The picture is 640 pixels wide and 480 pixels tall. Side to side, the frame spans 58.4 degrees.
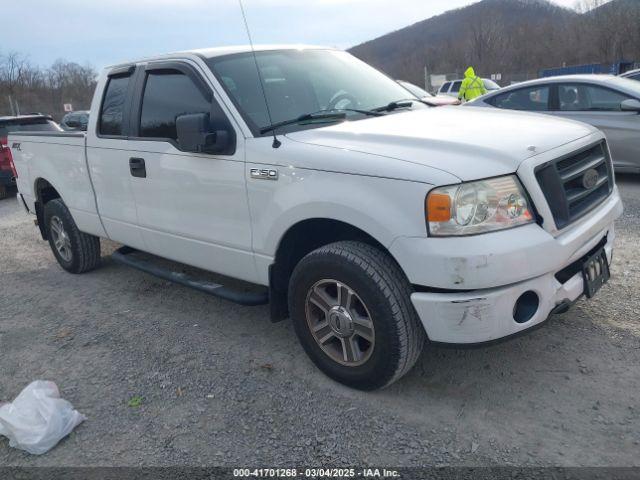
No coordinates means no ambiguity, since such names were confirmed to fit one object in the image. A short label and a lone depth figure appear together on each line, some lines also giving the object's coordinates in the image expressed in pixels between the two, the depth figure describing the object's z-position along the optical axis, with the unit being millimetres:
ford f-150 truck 2684
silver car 7426
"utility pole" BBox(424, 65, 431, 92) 42775
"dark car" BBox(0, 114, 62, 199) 11422
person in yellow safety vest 14292
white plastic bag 2962
